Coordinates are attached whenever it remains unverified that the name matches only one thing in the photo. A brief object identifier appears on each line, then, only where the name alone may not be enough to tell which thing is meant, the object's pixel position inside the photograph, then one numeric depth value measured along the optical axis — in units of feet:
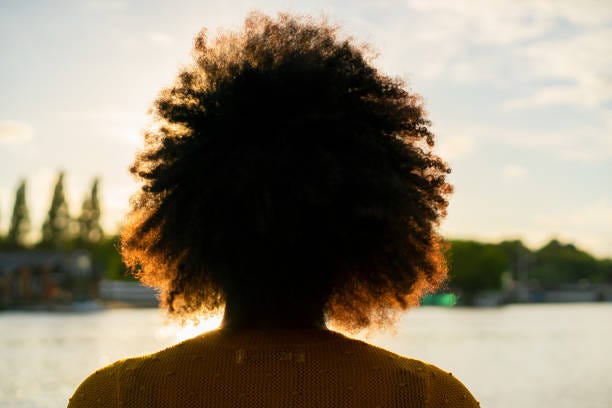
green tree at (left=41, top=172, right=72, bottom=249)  272.10
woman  3.88
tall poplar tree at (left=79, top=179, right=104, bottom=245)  288.10
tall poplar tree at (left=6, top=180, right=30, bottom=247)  271.69
